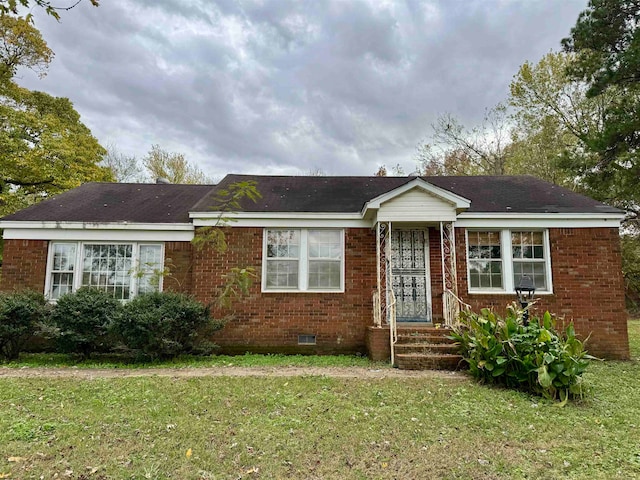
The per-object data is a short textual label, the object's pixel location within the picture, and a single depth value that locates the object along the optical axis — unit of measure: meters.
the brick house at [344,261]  9.14
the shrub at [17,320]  7.75
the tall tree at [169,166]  27.17
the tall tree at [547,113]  20.34
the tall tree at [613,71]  10.73
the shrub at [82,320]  7.89
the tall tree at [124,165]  27.39
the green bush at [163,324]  7.72
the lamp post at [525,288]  6.97
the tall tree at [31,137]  16.22
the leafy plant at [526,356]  5.46
